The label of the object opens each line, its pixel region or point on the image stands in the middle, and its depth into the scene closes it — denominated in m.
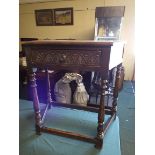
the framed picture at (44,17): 4.39
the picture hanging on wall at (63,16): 4.16
